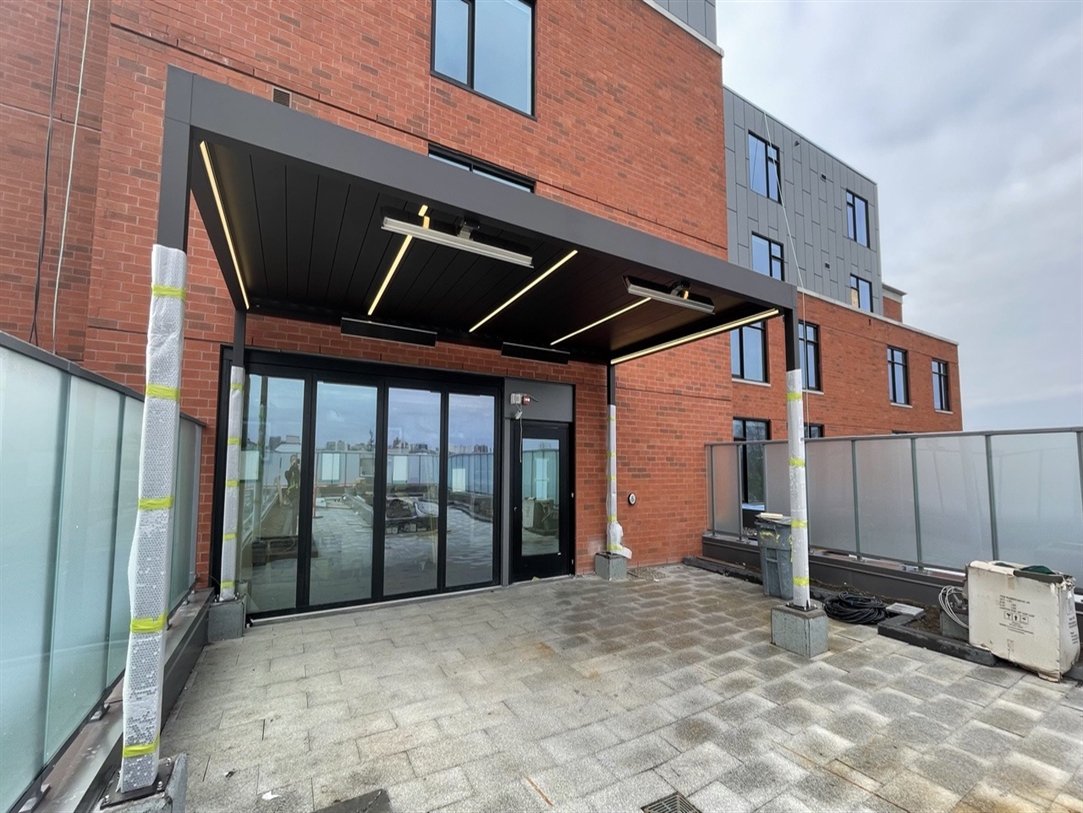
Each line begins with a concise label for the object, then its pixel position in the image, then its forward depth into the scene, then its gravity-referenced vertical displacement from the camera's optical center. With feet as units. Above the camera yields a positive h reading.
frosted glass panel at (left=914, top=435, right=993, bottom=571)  17.60 -2.16
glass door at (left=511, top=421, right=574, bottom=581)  22.85 -3.04
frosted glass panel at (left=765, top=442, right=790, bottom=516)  25.11 -1.82
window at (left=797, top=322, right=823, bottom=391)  46.39 +8.97
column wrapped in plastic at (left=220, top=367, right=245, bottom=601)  15.62 -1.65
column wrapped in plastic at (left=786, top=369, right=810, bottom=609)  15.23 -1.65
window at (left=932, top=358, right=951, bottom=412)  63.36 +7.91
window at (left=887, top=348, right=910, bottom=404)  56.13 +8.27
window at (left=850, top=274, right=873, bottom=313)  58.13 +18.89
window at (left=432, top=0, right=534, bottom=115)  21.94 +19.27
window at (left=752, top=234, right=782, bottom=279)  45.78 +18.49
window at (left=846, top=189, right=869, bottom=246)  57.93 +28.25
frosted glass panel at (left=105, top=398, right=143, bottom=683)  9.29 -1.93
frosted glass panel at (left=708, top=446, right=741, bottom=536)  27.48 -2.76
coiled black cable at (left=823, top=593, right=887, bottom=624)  17.33 -6.20
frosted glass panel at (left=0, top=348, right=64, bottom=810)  5.55 -1.41
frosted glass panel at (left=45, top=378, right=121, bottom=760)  7.04 -1.96
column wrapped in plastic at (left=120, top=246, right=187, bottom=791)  6.64 -1.25
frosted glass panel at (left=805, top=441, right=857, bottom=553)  21.80 -2.36
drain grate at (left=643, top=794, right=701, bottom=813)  7.91 -6.13
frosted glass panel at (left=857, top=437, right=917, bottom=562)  19.62 -2.35
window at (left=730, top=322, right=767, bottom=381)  40.81 +8.03
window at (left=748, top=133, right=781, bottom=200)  46.29 +27.70
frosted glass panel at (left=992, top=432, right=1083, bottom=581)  15.25 -1.87
